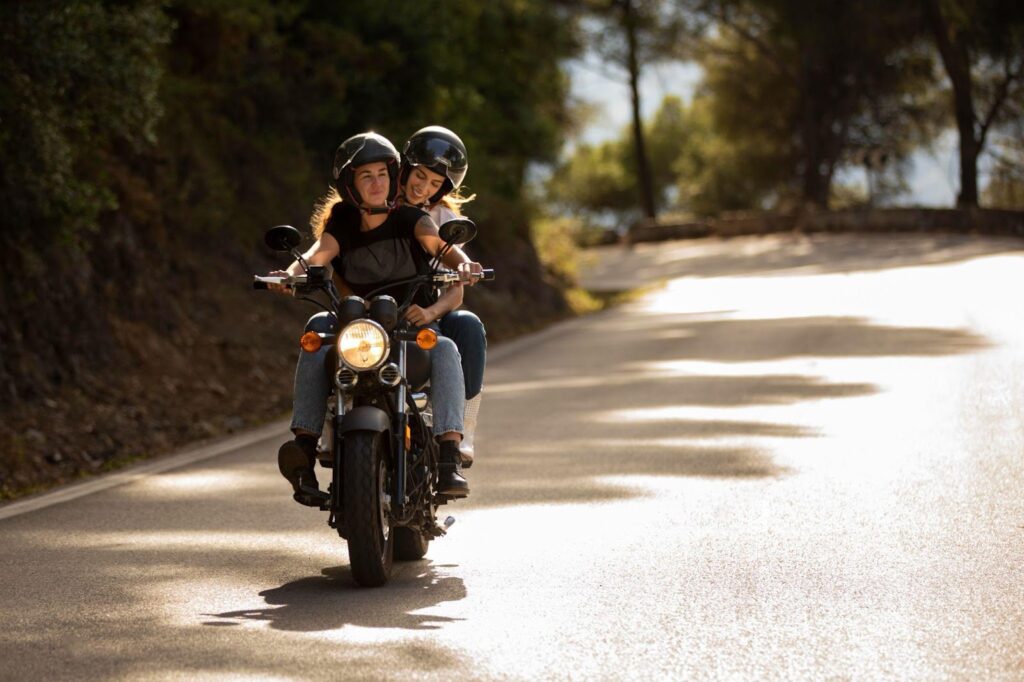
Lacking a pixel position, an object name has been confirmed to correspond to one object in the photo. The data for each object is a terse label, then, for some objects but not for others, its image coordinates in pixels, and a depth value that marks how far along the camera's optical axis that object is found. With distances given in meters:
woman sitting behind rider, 16.37
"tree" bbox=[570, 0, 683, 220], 136.50
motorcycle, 14.33
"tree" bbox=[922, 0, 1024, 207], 101.12
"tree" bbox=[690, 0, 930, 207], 115.06
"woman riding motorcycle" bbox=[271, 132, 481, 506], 15.35
